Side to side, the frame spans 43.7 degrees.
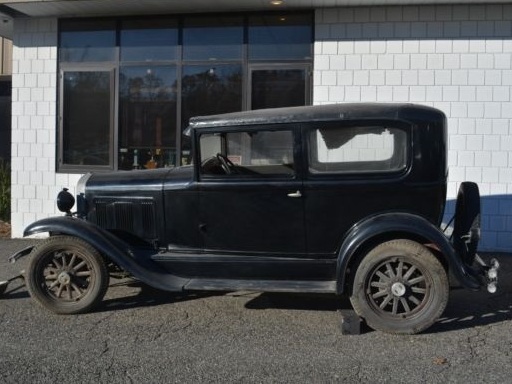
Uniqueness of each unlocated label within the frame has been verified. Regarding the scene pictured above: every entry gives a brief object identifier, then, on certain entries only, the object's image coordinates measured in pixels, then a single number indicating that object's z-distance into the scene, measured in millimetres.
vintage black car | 5395
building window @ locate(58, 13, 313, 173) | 9430
